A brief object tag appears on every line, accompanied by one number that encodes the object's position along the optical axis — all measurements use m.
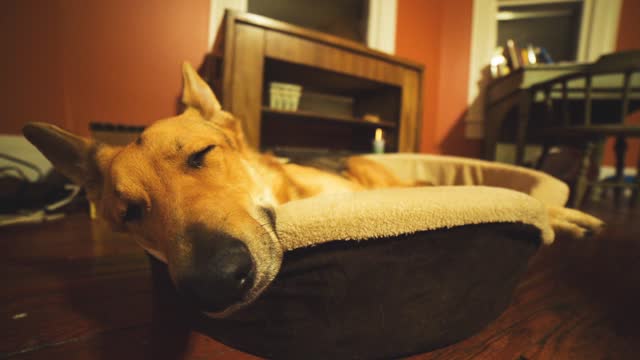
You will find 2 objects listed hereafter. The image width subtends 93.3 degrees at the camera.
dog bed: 0.58
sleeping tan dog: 0.51
